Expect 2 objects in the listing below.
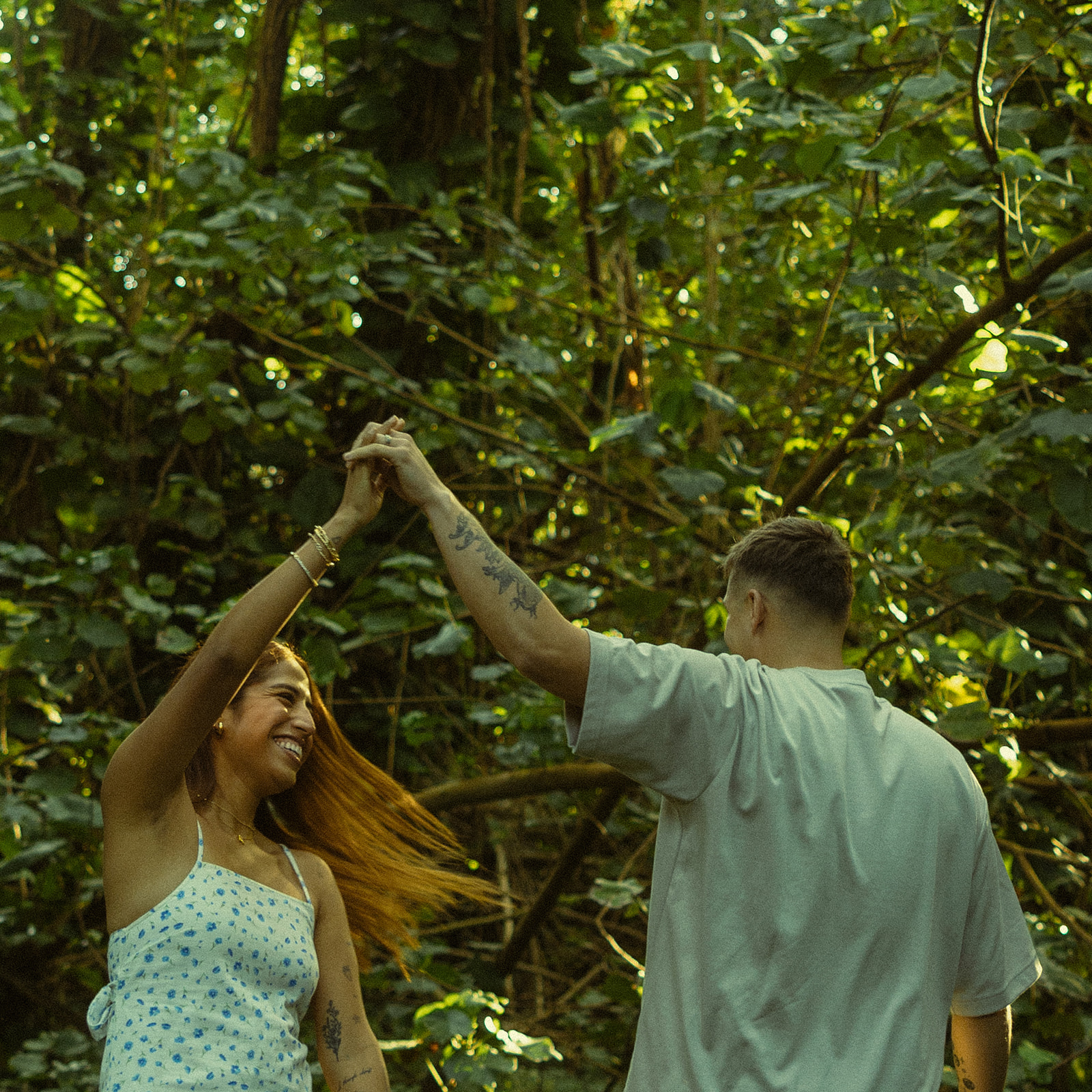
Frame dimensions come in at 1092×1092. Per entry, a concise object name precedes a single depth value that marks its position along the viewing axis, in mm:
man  3752
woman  4027
